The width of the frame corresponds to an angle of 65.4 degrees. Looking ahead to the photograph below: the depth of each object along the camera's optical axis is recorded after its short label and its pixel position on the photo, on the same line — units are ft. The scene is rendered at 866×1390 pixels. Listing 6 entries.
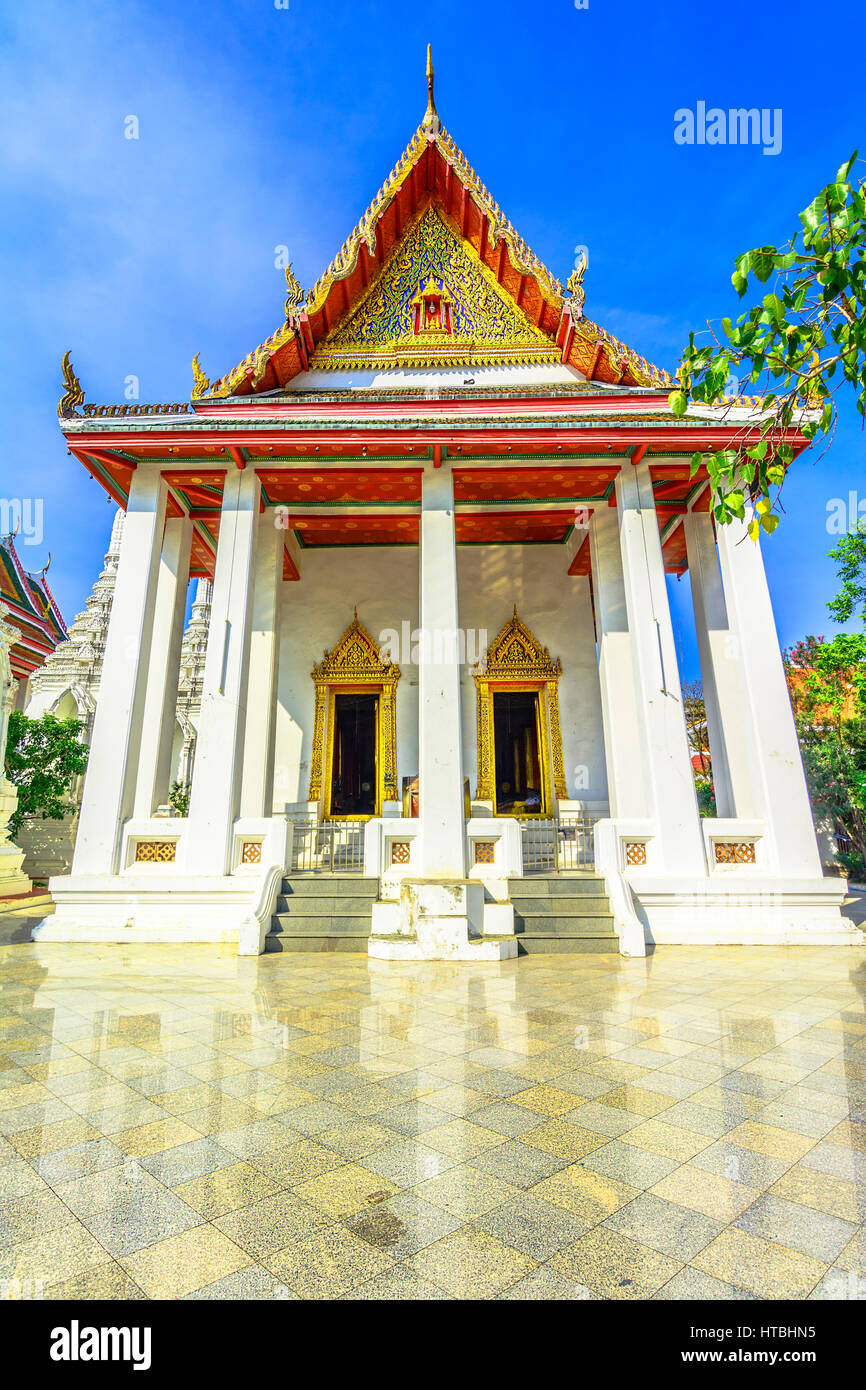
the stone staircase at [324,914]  22.56
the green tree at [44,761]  41.98
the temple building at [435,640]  24.25
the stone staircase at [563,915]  22.24
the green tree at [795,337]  6.95
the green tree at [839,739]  42.80
